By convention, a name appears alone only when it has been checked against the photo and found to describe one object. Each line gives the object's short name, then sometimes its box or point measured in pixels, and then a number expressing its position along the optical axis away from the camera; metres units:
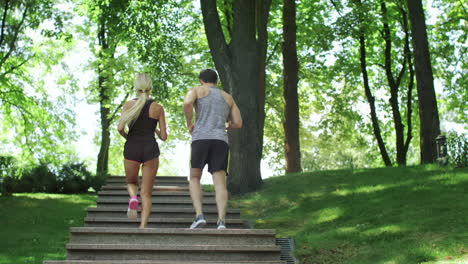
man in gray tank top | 8.01
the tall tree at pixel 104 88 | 27.78
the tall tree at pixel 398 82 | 26.16
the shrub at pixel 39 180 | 21.20
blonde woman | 7.96
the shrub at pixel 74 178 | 22.02
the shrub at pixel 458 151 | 14.88
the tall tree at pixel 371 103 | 26.86
